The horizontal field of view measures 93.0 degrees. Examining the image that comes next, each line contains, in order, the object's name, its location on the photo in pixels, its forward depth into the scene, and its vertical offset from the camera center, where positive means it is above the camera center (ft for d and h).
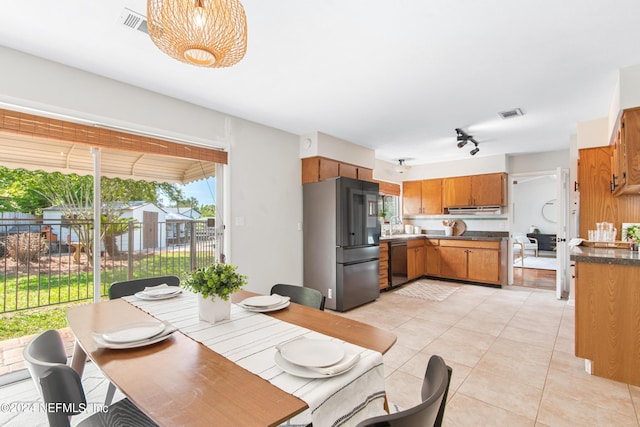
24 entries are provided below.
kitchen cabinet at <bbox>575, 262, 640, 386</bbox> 7.09 -2.59
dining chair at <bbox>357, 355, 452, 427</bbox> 2.23 -1.52
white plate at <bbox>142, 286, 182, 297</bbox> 6.04 -1.61
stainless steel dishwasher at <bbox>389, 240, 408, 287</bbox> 16.40 -2.73
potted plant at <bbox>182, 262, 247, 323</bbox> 4.45 -1.10
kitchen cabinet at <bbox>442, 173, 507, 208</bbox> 17.81 +1.38
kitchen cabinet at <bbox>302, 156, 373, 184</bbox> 13.67 +2.06
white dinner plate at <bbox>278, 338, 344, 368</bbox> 3.20 -1.57
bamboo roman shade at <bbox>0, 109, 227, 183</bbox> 7.39 +1.85
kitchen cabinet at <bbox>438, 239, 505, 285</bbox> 16.98 -2.80
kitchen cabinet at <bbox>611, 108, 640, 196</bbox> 7.86 +1.67
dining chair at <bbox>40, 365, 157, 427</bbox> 2.98 -1.84
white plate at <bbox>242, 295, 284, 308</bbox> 5.25 -1.58
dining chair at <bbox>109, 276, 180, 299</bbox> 6.58 -1.66
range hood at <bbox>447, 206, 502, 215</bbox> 18.43 +0.18
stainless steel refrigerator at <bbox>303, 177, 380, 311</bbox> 12.82 -1.24
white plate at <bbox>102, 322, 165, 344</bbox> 3.79 -1.58
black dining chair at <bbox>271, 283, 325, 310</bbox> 5.99 -1.72
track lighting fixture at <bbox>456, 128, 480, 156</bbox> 13.60 +3.52
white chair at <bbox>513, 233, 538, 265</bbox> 28.35 -2.92
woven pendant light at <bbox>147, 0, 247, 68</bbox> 3.93 +2.50
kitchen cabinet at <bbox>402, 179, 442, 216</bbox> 20.16 +1.08
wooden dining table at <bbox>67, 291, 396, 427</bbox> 2.49 -1.66
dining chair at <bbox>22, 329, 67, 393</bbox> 3.12 -1.64
